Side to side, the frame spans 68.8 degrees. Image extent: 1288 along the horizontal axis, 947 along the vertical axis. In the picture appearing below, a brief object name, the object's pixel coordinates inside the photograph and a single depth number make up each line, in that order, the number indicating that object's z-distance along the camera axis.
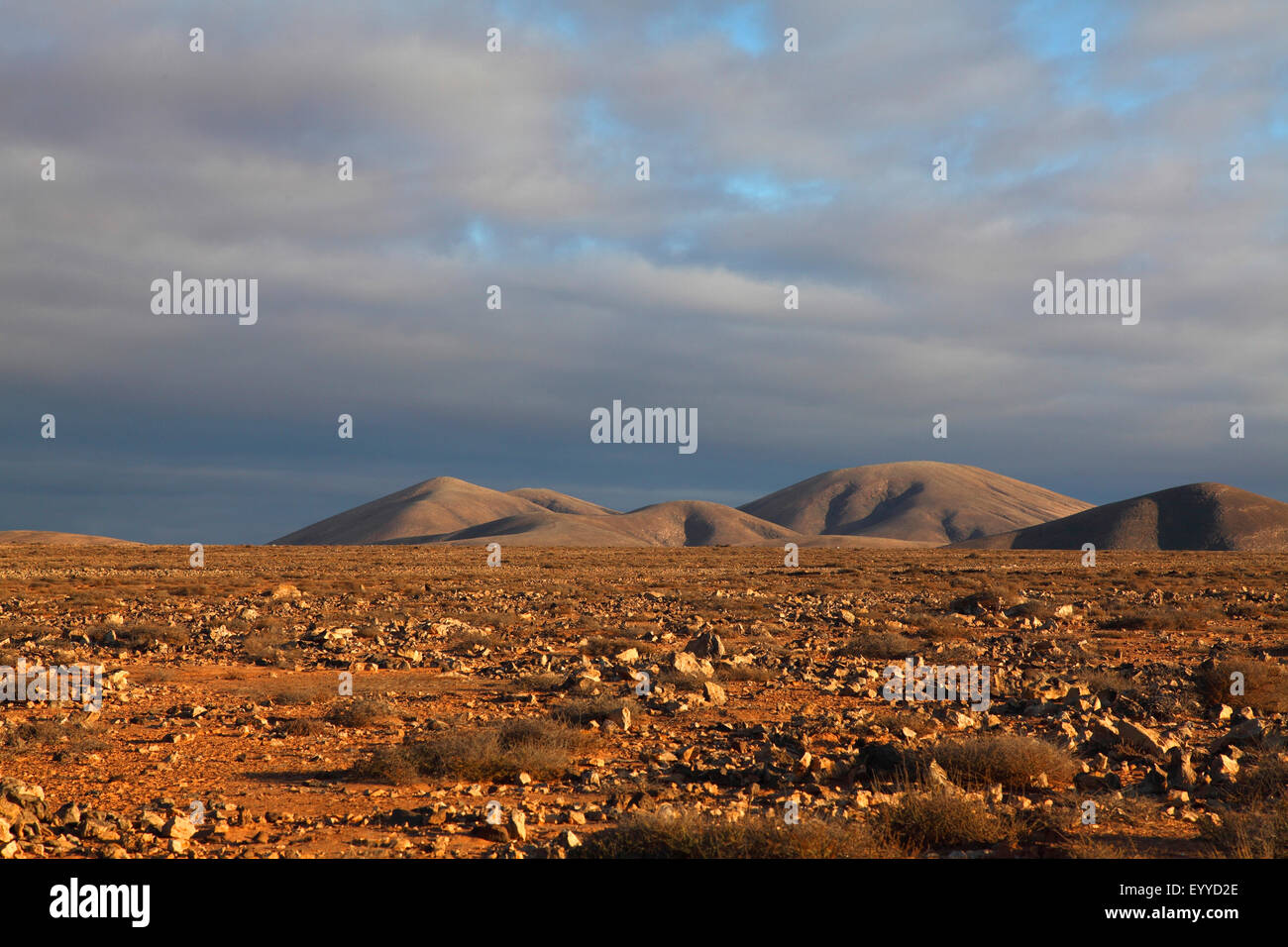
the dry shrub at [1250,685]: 12.13
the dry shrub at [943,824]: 6.50
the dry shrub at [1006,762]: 8.12
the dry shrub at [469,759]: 8.62
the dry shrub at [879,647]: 17.66
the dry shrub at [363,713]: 11.27
